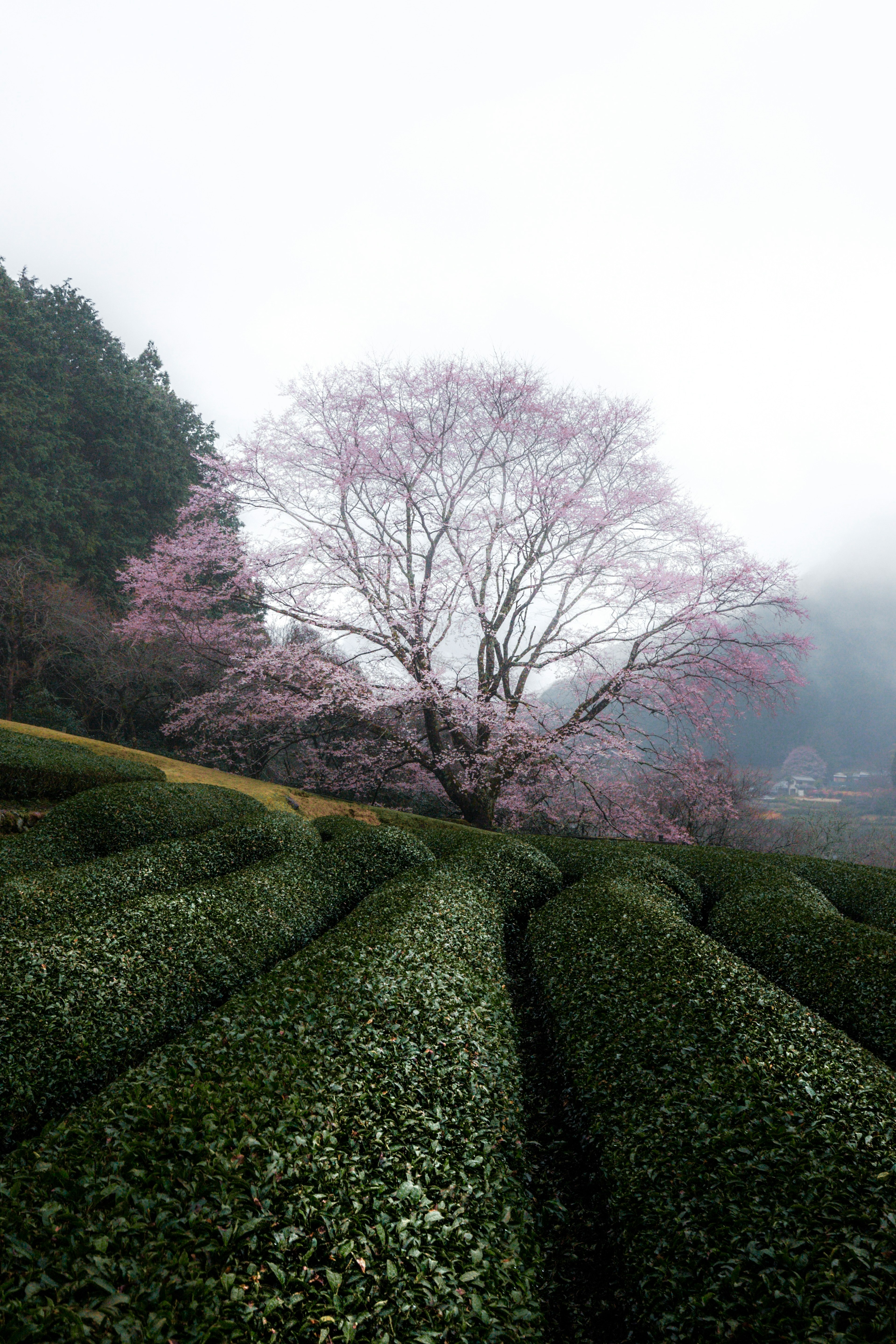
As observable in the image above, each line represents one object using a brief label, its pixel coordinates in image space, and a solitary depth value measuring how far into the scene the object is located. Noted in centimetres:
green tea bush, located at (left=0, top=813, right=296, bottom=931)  531
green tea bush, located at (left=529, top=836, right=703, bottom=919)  792
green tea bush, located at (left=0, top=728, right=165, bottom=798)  880
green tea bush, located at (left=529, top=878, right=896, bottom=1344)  235
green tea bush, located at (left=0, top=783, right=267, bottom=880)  717
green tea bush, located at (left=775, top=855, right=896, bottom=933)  766
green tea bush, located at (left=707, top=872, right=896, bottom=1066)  488
